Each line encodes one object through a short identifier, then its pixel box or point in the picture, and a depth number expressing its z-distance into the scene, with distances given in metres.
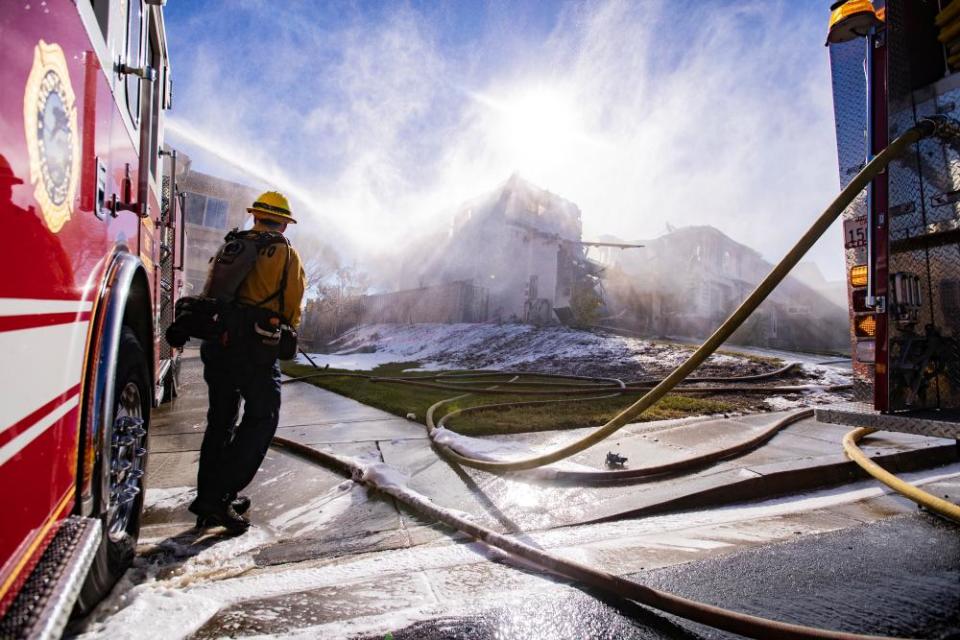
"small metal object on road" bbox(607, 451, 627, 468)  3.27
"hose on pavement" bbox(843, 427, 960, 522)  2.06
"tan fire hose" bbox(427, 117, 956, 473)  2.44
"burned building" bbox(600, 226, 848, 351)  21.42
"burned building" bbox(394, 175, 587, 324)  21.12
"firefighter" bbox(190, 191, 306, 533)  2.40
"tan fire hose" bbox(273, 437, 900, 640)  1.41
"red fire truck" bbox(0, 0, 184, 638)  0.94
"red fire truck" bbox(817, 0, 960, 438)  2.65
